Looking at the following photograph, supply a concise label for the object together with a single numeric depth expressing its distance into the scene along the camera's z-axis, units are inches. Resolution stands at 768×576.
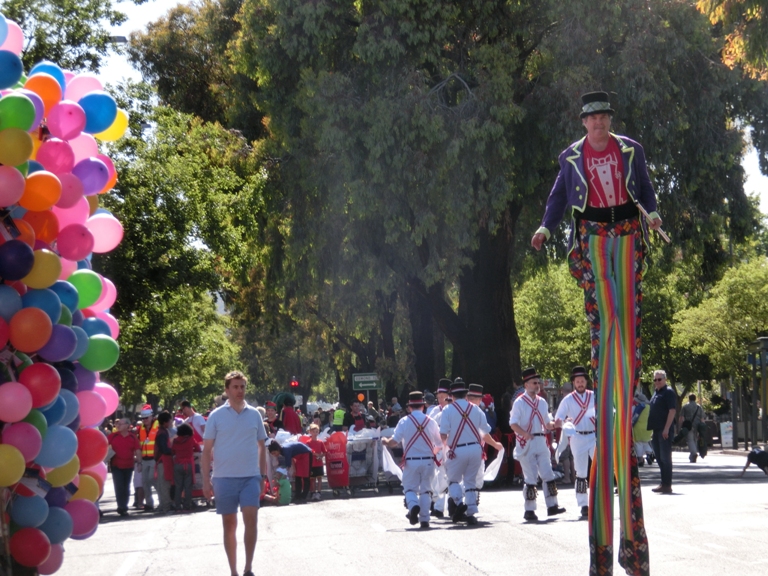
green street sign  1845.5
